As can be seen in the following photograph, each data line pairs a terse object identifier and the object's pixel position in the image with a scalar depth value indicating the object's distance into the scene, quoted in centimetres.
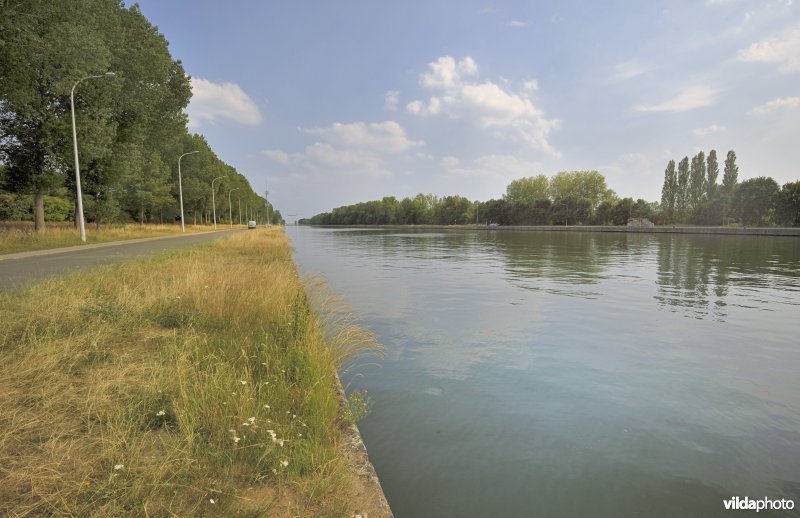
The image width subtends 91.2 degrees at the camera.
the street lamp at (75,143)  2322
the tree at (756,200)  8131
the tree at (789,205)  7656
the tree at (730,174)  9256
